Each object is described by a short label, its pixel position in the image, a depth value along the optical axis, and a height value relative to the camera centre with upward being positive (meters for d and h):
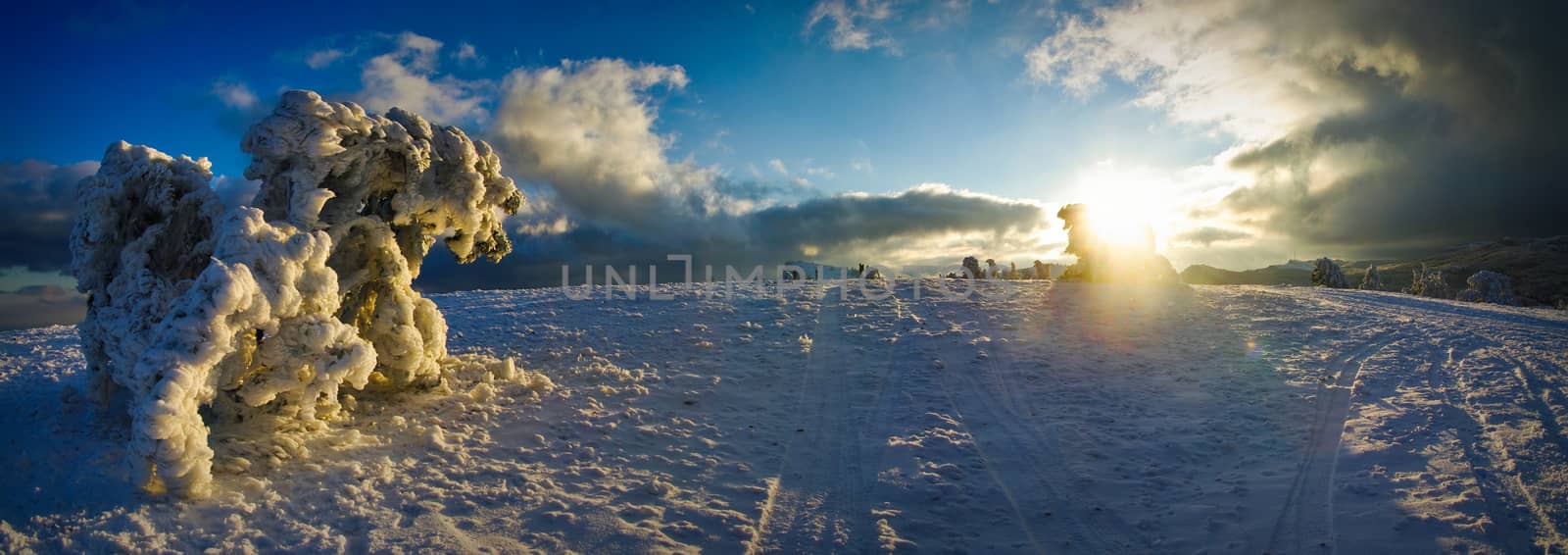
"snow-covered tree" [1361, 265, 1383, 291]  45.40 -0.12
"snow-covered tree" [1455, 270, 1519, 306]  43.66 -0.70
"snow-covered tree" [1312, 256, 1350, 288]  42.12 +0.34
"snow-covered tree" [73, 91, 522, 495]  7.25 +0.21
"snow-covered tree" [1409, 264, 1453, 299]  46.38 -0.48
